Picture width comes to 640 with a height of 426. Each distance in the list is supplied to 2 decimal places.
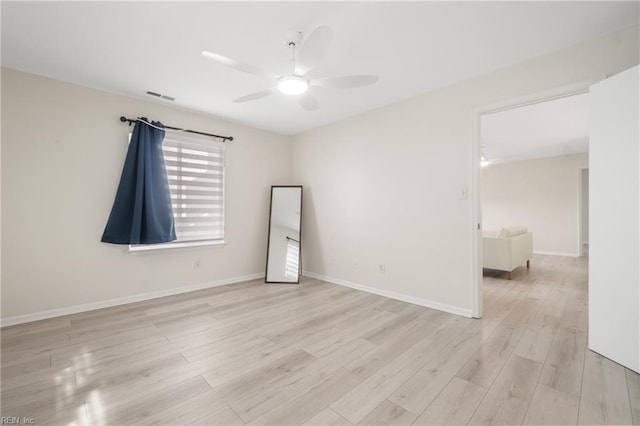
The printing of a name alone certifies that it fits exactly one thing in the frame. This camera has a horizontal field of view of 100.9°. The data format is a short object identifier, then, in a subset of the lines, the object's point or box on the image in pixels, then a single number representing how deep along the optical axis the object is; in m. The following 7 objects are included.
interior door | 1.85
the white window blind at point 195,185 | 3.69
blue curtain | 3.13
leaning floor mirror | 4.37
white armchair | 4.30
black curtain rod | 3.20
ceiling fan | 1.70
